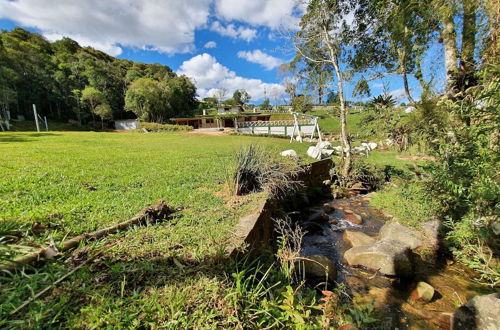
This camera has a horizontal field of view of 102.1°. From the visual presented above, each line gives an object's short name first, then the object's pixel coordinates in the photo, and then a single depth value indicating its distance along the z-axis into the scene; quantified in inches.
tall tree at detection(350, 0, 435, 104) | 194.0
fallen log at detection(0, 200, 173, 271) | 58.3
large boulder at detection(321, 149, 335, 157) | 387.0
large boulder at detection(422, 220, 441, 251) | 141.3
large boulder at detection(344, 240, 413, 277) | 121.3
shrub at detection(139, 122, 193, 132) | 1081.8
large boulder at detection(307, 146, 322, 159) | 362.3
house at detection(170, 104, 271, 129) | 1373.0
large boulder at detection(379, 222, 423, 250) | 145.2
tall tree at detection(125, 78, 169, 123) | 1298.0
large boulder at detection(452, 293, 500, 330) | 78.0
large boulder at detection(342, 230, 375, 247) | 153.7
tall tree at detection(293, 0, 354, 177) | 272.4
